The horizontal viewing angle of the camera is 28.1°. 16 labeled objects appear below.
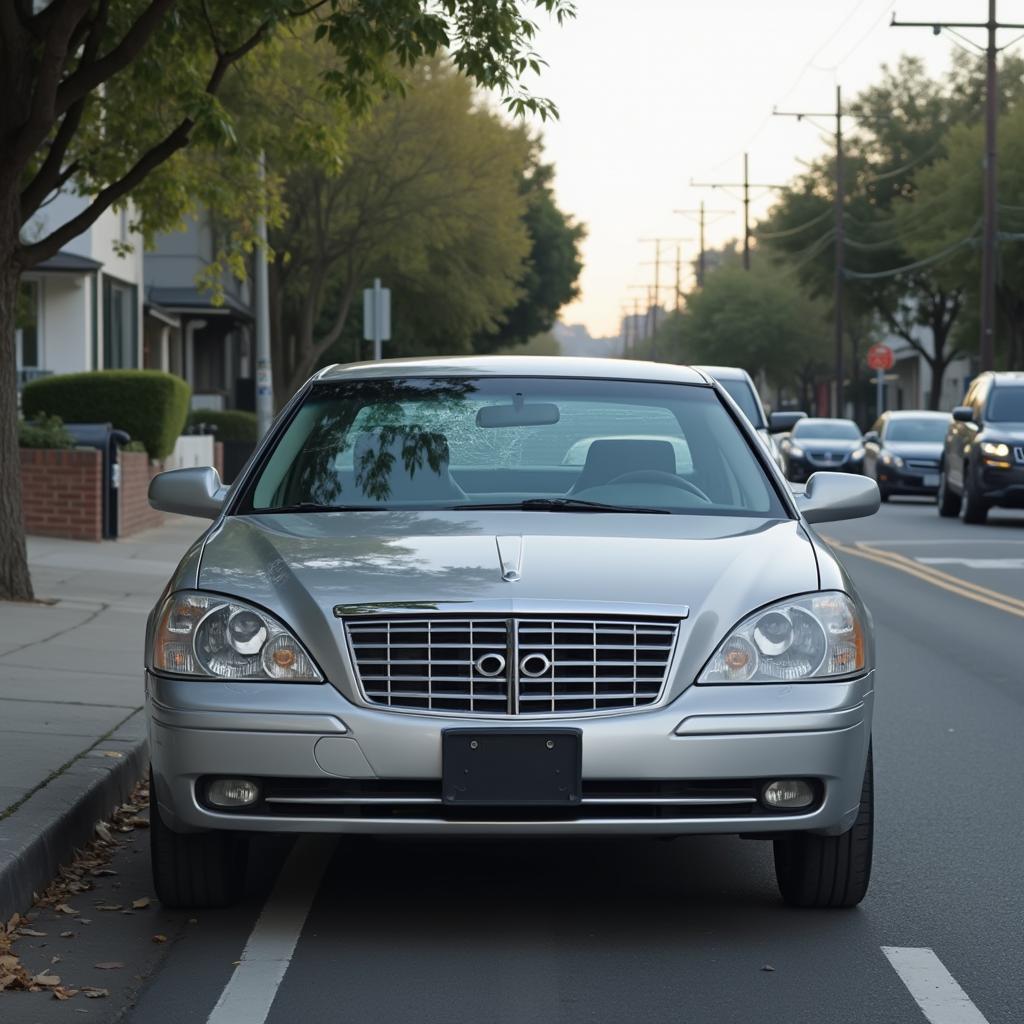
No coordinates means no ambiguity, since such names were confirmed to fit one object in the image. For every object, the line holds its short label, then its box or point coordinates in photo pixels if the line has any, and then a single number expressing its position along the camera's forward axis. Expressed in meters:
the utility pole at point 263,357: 27.20
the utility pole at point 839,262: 59.39
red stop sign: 55.16
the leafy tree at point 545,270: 65.94
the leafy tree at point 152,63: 13.31
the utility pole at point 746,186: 77.38
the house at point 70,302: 29.06
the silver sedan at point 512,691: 5.25
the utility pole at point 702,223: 97.38
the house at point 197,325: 40.00
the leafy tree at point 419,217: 42.41
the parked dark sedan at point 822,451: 36.84
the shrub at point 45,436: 19.59
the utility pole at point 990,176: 41.56
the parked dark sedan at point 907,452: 31.83
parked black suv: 24.75
